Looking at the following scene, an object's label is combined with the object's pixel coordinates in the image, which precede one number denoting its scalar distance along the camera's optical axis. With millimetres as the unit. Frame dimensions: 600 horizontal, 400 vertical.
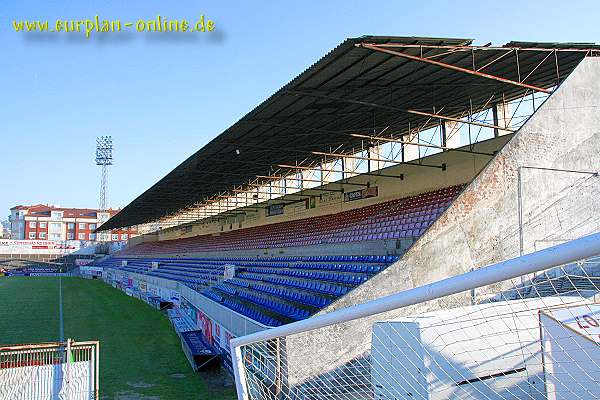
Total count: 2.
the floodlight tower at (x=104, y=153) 74188
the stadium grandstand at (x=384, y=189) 7707
